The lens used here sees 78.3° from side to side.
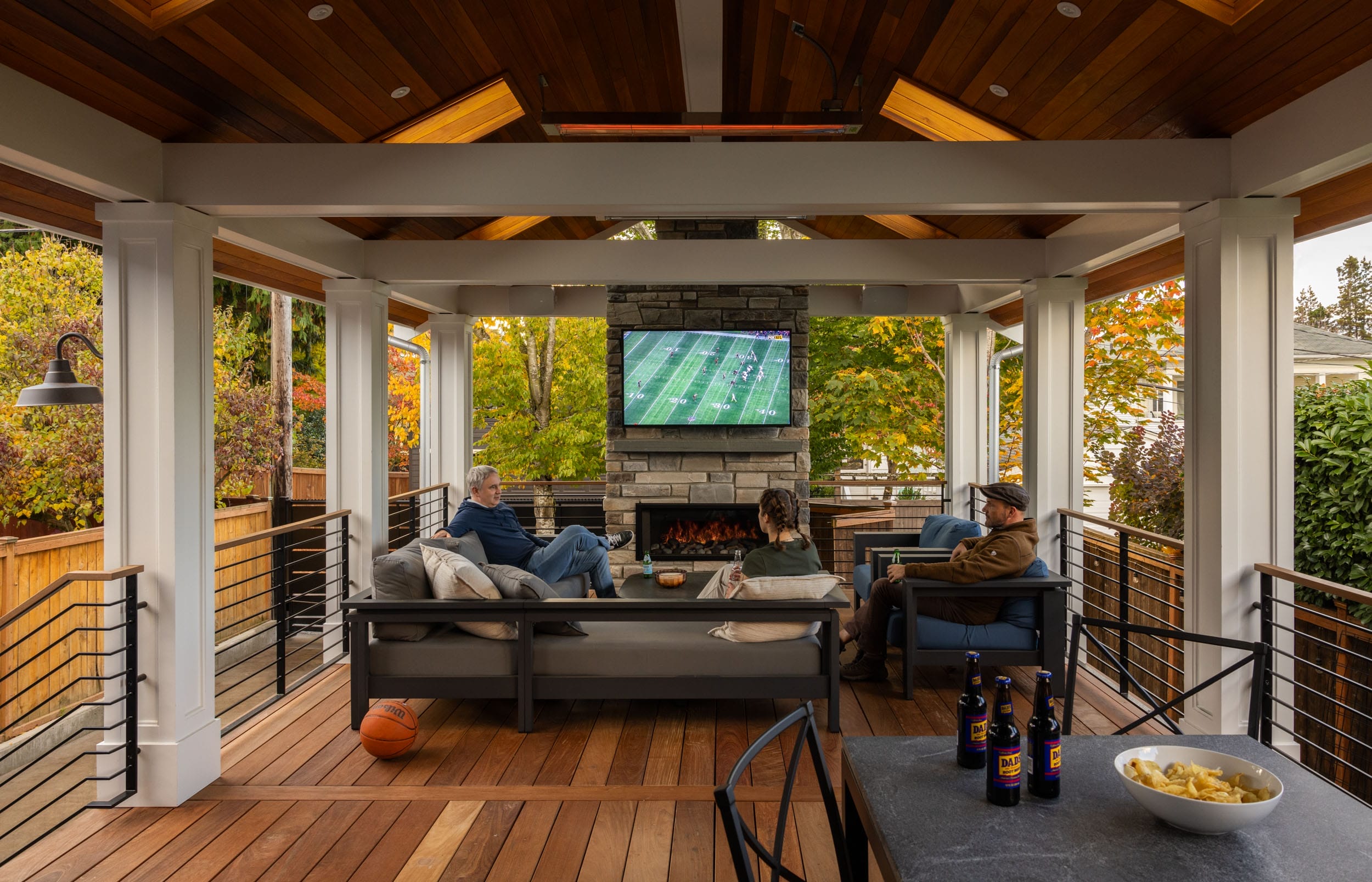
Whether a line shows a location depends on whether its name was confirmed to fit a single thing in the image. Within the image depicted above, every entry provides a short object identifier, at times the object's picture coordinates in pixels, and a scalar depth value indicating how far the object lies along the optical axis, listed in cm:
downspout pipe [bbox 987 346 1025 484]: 742
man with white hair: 523
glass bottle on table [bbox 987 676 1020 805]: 159
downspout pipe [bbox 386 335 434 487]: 746
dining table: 140
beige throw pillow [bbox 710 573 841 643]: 392
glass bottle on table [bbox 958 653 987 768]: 177
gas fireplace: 723
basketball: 355
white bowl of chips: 147
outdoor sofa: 388
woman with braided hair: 416
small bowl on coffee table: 525
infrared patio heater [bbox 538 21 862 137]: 321
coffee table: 515
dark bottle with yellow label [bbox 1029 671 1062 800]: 165
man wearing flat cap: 425
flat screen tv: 713
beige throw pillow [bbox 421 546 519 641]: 386
